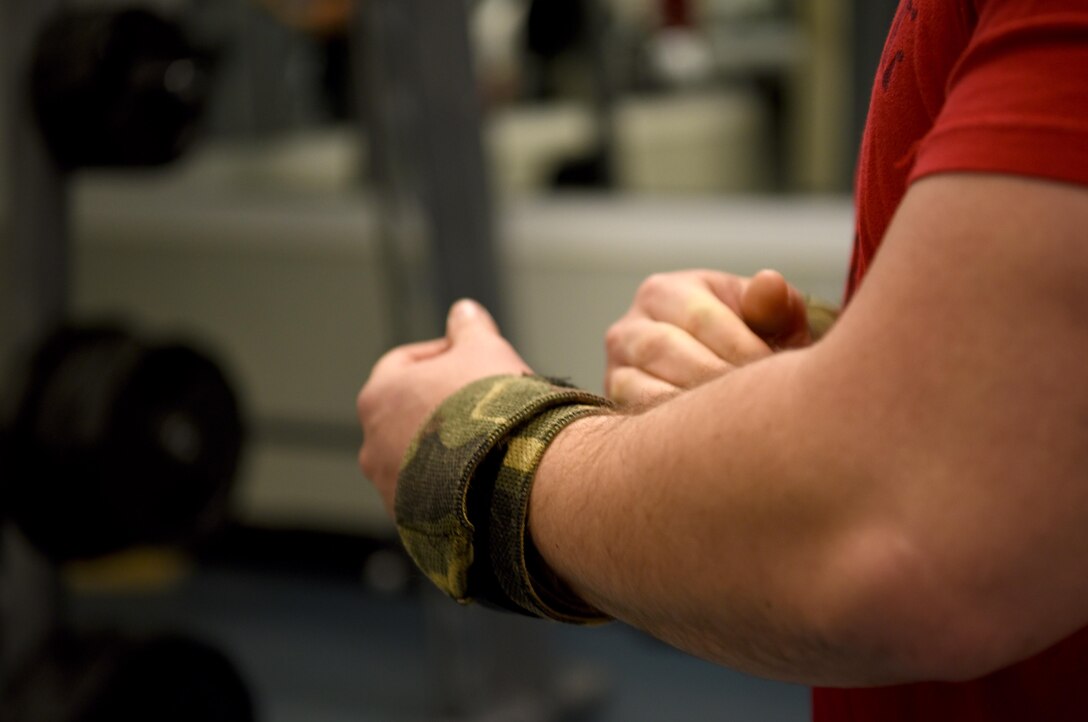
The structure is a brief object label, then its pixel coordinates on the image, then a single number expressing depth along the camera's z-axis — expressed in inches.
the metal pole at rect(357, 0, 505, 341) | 95.9
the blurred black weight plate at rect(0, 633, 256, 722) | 67.6
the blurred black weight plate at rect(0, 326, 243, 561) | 86.4
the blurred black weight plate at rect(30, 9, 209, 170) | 89.0
